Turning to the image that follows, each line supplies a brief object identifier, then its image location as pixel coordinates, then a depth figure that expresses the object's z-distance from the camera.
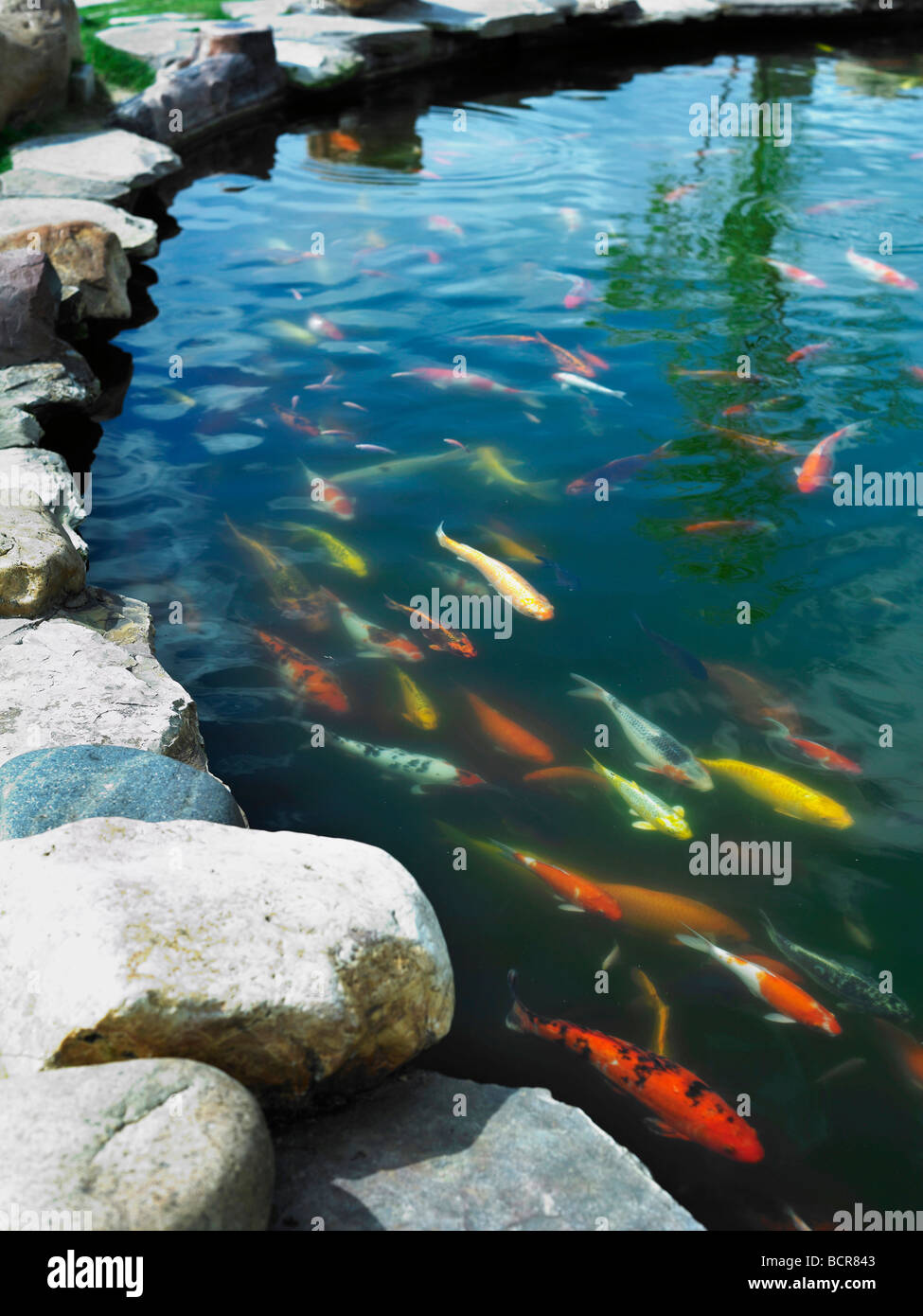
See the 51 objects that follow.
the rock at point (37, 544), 4.76
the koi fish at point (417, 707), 4.89
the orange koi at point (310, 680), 5.01
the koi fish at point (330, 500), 6.41
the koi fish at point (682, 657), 5.11
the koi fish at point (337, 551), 5.92
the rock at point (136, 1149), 2.26
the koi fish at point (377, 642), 5.28
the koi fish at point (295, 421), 7.22
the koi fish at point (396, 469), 6.74
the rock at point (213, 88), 11.59
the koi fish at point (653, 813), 4.33
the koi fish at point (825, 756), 4.59
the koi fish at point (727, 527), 6.07
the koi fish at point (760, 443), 6.80
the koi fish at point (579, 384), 7.55
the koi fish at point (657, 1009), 3.58
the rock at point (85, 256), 7.85
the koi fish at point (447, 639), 5.30
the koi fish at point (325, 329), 8.52
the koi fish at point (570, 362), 7.85
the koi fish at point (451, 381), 7.72
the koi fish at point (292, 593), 5.56
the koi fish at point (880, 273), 8.96
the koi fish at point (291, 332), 8.44
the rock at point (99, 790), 3.56
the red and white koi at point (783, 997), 3.61
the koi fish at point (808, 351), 7.86
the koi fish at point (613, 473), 6.55
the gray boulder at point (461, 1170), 2.75
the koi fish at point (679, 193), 10.92
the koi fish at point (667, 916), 3.93
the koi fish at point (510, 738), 4.71
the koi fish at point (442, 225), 10.41
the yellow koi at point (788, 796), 4.33
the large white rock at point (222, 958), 2.69
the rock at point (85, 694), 4.09
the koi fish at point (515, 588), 5.51
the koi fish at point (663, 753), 4.54
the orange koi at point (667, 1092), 3.24
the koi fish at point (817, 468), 6.45
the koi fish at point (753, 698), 4.86
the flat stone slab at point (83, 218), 8.55
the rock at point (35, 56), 10.26
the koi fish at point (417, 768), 4.58
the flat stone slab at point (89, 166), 9.59
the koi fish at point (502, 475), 6.55
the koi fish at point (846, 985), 3.65
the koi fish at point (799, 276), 9.05
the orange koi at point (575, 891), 3.99
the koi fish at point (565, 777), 4.59
